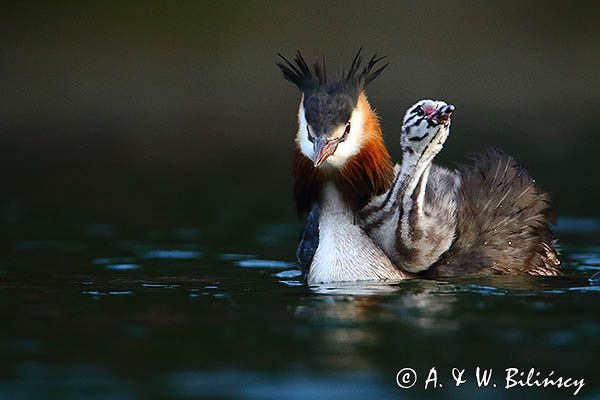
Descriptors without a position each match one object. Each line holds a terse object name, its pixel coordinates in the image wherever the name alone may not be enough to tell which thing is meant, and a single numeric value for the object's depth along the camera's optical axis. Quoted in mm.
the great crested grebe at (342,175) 10922
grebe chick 10820
